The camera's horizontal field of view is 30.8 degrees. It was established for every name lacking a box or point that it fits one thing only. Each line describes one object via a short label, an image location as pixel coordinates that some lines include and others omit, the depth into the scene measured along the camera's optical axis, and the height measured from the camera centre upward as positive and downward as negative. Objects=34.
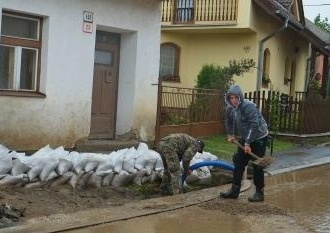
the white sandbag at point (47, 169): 8.36 -1.14
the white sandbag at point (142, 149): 9.74 -0.93
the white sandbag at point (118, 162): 9.17 -1.08
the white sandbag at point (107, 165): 8.91 -1.11
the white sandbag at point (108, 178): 8.98 -1.32
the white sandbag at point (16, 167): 8.16 -1.11
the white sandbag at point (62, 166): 8.52 -1.11
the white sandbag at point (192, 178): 9.98 -1.38
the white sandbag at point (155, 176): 9.60 -1.32
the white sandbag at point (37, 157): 8.28 -0.98
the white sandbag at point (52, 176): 8.41 -1.24
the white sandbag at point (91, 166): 8.78 -1.12
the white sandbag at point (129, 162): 9.30 -1.09
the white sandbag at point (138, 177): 9.39 -1.32
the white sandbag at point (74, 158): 8.66 -1.01
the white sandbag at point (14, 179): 8.02 -1.27
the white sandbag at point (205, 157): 10.60 -1.07
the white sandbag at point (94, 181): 8.82 -1.34
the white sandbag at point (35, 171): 8.28 -1.17
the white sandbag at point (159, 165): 9.69 -1.15
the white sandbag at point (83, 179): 8.71 -1.31
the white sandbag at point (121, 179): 9.13 -1.34
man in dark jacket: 8.46 -0.49
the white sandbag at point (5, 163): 8.06 -1.06
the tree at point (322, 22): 59.13 +8.17
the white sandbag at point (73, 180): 8.62 -1.32
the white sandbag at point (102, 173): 8.88 -1.23
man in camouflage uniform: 8.99 -0.90
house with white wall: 10.88 +0.38
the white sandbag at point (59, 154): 8.57 -0.96
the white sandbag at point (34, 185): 8.23 -1.36
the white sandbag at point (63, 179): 8.48 -1.30
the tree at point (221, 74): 18.42 +0.77
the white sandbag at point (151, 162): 9.59 -1.10
